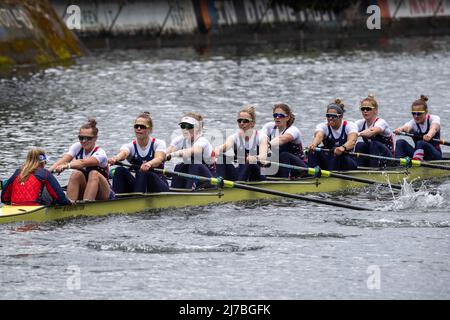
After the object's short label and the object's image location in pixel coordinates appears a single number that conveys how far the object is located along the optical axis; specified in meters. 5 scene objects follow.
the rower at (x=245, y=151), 23.91
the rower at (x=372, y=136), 26.38
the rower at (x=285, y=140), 24.83
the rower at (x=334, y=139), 25.69
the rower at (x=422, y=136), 27.38
